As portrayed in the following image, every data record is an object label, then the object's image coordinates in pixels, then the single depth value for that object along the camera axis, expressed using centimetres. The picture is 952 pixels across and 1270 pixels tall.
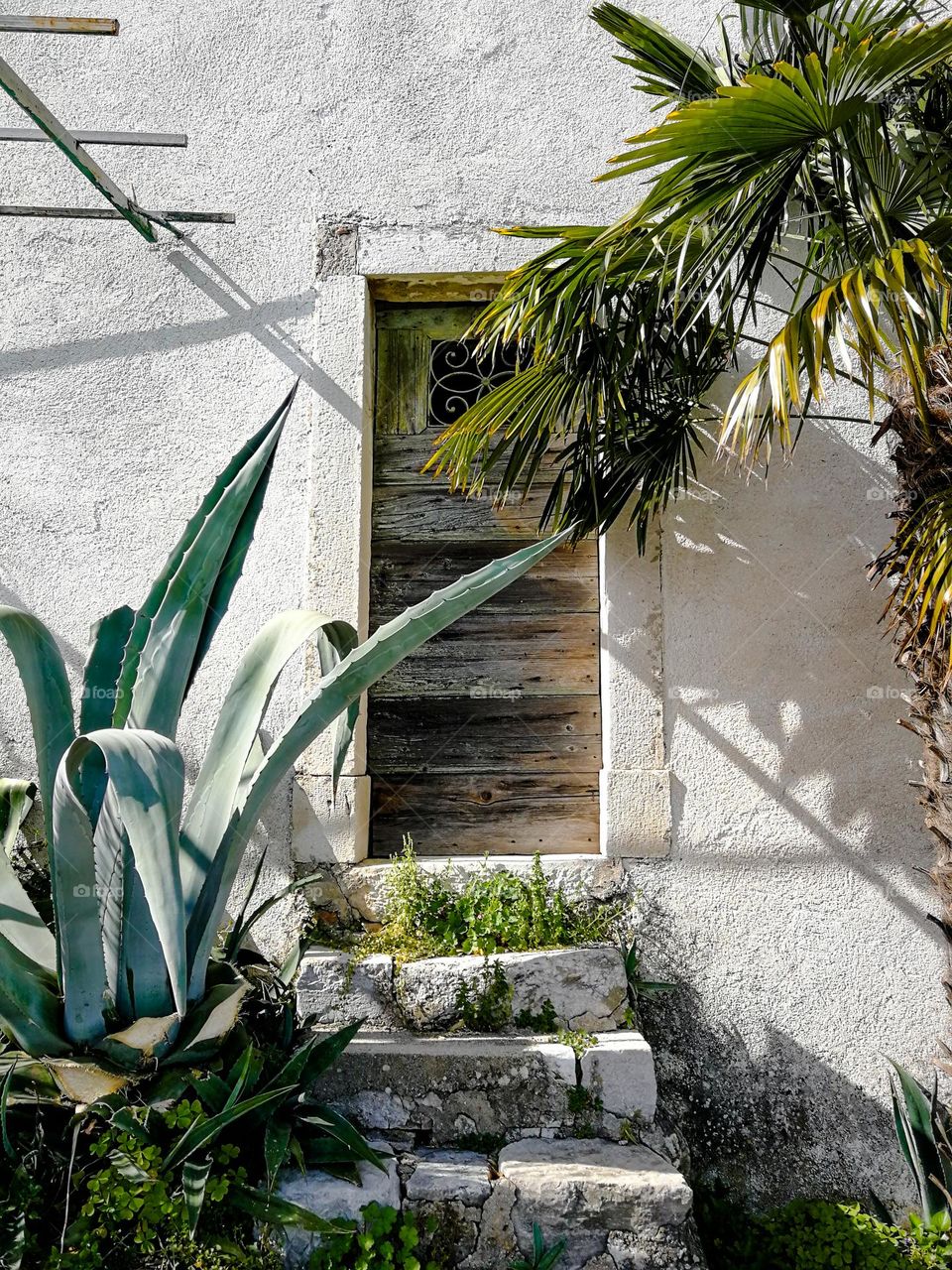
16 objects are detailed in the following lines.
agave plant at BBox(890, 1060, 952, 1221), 262
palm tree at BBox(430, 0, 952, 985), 217
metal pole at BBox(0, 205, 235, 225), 318
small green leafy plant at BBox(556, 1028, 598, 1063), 254
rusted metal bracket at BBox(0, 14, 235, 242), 245
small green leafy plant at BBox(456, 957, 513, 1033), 270
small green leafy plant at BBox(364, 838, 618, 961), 285
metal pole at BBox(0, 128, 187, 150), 306
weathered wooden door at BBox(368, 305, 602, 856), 327
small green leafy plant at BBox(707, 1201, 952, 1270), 254
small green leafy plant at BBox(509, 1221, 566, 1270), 210
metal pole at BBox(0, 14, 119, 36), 242
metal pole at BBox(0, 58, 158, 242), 255
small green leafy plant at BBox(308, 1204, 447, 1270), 205
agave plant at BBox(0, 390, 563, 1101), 207
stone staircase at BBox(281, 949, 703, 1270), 218
